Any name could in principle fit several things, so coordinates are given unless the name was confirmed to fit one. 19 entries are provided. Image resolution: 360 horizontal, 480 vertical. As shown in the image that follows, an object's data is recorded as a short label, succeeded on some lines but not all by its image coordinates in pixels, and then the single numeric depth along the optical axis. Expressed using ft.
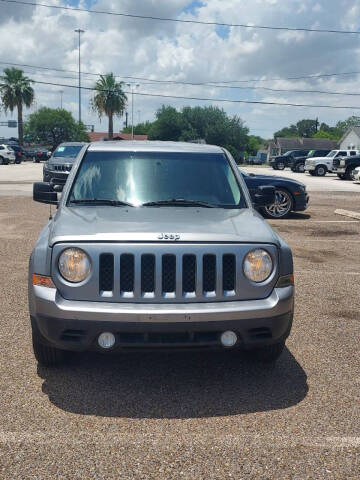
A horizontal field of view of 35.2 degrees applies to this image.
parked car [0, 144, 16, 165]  157.48
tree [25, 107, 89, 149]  297.12
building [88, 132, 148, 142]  384.21
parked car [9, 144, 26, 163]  164.24
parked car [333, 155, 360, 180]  104.99
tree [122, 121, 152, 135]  458.50
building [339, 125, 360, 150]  287.01
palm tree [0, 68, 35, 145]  233.35
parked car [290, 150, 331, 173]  149.58
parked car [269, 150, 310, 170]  168.55
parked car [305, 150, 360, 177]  126.72
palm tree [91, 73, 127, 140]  231.91
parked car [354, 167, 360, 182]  92.57
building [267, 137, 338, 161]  399.44
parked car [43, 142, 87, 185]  62.44
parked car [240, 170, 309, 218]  44.06
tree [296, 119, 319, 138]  626.23
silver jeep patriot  11.62
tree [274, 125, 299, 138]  638.53
